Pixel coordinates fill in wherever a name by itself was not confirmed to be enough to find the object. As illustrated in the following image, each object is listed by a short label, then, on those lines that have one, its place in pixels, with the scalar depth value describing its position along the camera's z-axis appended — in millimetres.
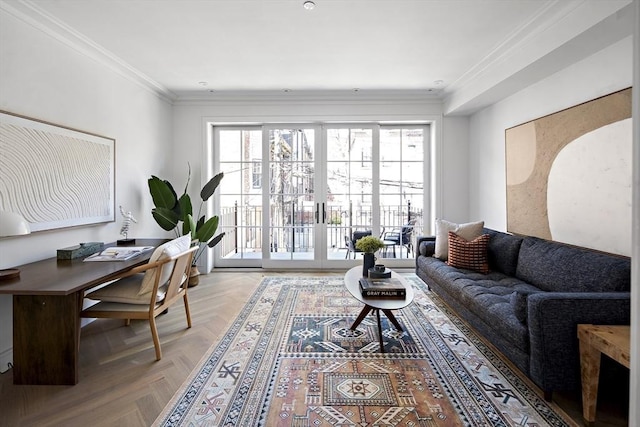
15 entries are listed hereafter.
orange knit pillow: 3283
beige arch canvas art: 2319
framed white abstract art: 2316
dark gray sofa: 1740
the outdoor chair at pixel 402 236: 5000
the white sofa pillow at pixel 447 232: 3686
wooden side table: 1566
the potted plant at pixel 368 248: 2908
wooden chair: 2275
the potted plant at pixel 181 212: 3902
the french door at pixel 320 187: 4949
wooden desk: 2027
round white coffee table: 2355
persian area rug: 1719
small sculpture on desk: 3307
